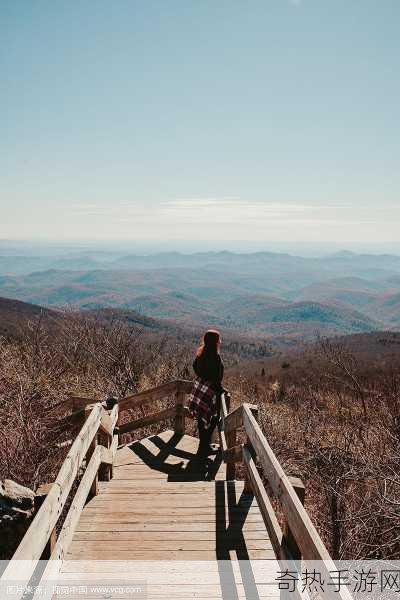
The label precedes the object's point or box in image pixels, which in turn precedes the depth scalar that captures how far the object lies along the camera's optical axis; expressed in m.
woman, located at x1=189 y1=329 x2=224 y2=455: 6.43
